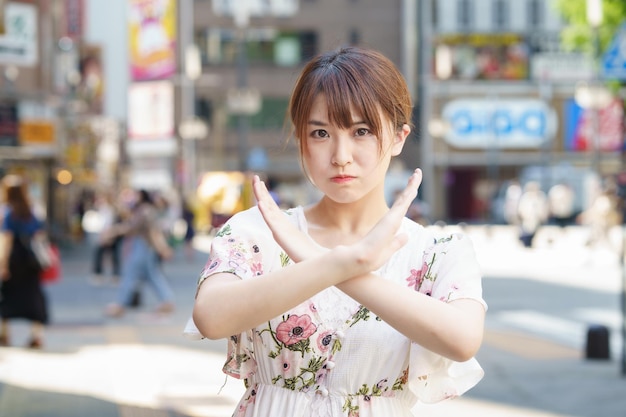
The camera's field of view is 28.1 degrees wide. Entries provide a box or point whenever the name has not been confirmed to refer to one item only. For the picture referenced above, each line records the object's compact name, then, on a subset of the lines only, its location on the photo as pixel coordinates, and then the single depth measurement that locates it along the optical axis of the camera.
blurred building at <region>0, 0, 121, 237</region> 33.28
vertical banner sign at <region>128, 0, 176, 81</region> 61.94
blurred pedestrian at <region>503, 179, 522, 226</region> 40.98
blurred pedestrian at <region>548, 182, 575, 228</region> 39.66
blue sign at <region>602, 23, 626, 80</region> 12.47
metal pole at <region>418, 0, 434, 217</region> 65.62
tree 37.18
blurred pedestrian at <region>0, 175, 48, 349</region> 13.30
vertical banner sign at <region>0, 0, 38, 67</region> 32.97
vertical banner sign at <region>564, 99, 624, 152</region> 63.09
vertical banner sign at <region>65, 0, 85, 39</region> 46.69
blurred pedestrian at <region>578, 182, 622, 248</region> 29.10
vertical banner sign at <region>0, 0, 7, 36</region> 9.20
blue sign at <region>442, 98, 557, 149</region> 66.12
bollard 12.09
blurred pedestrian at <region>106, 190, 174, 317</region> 16.39
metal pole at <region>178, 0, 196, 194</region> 67.88
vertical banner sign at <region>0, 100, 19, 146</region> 32.59
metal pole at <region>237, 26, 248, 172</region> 42.50
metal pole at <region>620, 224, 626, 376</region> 11.09
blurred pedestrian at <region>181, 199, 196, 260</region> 32.59
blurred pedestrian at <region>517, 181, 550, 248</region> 31.51
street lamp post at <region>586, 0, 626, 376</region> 29.66
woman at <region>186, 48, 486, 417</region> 2.64
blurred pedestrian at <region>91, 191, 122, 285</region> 22.22
